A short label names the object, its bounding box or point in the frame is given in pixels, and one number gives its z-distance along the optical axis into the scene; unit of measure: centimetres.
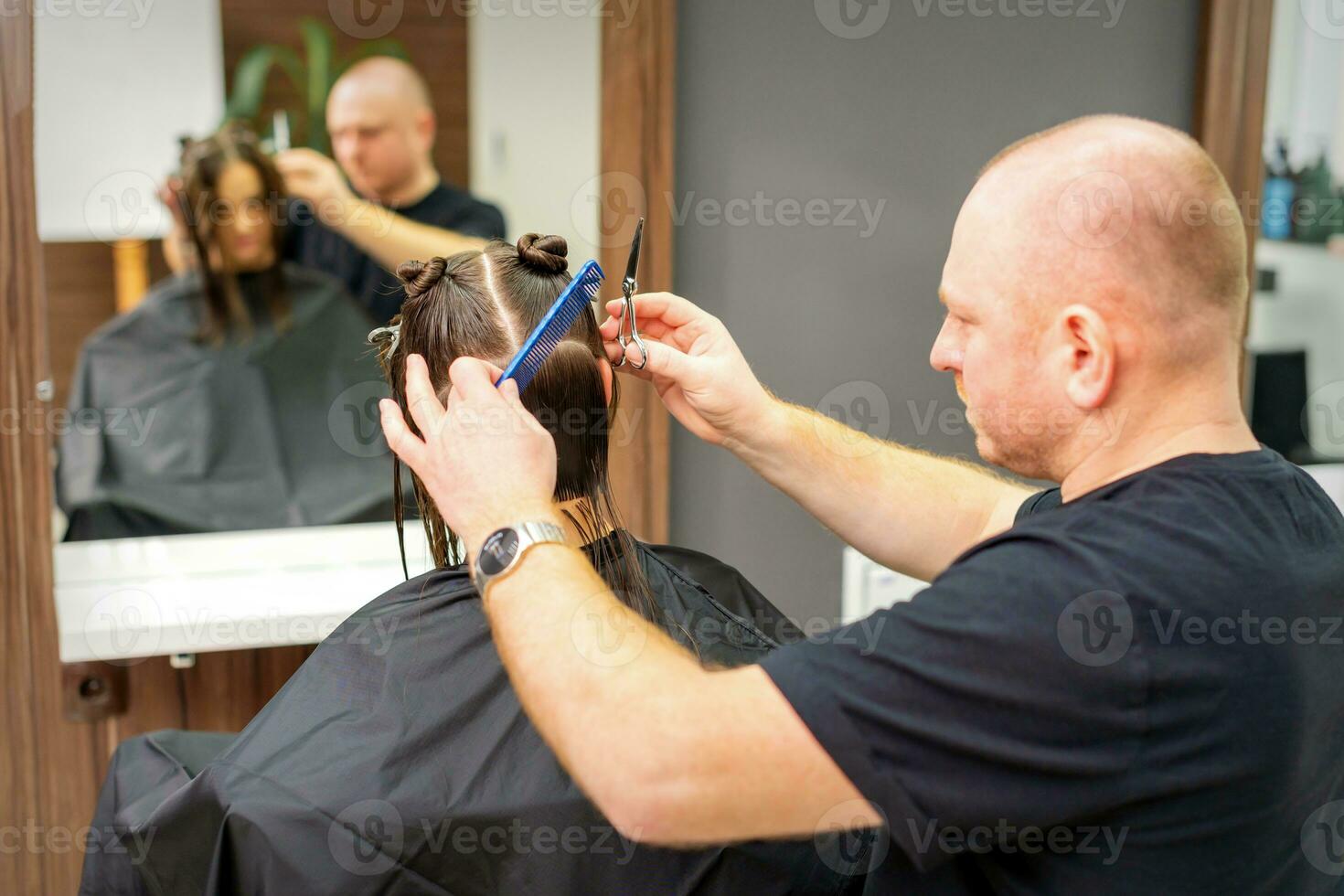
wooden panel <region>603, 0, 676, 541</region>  231
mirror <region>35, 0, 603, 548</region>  212
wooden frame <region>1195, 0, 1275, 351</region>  258
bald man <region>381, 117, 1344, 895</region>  102
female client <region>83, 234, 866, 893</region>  137
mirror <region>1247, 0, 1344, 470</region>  264
